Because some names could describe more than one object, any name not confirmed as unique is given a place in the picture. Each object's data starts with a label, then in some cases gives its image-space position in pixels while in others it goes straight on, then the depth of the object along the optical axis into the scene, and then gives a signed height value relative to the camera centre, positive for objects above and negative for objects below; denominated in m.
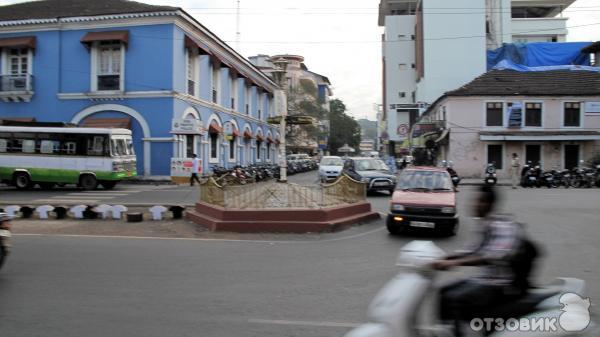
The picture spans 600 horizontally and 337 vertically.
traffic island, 12.10 -0.99
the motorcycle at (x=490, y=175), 26.69 -0.24
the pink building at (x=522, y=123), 33.09 +3.20
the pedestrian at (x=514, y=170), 25.64 +0.04
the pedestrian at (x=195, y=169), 25.20 -0.09
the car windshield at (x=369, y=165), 22.34 +0.19
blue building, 27.55 +5.41
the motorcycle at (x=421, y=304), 3.51 -1.00
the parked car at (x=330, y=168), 26.28 +0.04
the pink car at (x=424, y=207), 11.20 -0.83
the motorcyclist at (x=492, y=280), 3.99 -0.87
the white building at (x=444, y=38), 48.75 +14.09
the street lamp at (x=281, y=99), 17.12 +2.36
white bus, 22.70 +0.47
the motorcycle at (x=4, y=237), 7.73 -1.11
